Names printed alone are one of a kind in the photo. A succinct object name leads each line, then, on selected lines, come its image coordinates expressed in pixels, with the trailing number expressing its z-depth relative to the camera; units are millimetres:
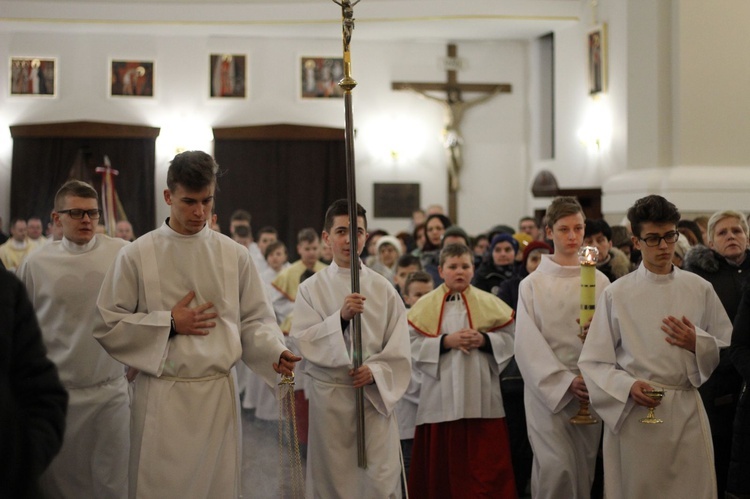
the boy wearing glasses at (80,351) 5094
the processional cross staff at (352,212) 4723
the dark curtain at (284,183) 17672
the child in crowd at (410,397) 6531
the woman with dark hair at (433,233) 9328
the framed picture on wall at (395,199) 18031
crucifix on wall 17969
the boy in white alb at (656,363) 4695
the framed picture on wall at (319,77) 17828
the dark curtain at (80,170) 17250
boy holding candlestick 5348
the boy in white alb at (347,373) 5094
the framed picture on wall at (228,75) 17578
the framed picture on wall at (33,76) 17312
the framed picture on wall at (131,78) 17406
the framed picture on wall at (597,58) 14469
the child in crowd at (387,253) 10109
